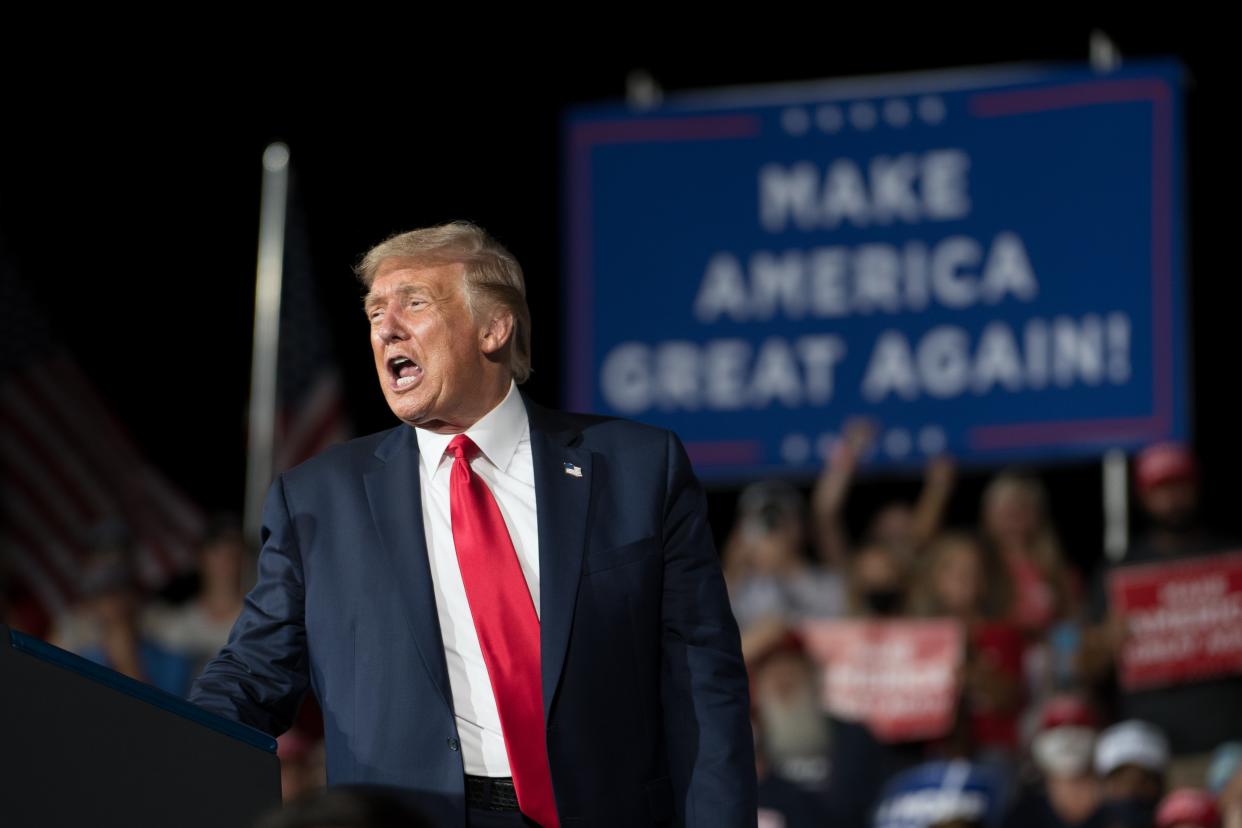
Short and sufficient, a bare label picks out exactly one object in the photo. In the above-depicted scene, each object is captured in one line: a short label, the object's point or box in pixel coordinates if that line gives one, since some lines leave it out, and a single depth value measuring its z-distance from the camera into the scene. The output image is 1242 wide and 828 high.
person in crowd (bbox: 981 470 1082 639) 12.87
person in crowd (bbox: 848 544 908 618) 13.01
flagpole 15.45
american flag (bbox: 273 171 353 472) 16.54
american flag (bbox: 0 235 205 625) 16.32
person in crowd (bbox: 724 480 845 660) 13.44
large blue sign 15.46
